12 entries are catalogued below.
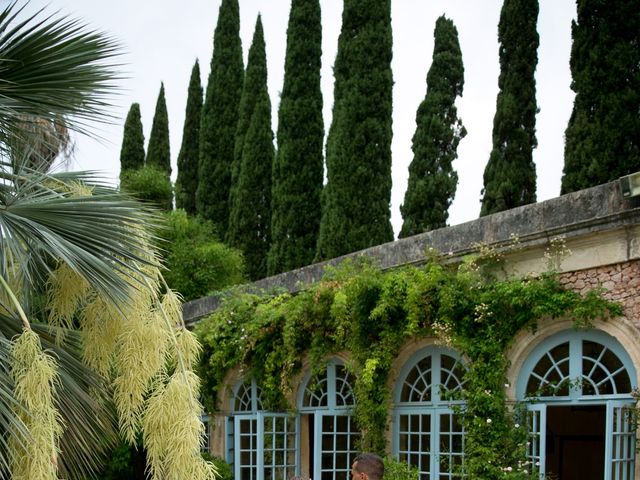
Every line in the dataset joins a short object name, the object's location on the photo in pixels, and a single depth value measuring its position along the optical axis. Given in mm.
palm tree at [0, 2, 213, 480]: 8336
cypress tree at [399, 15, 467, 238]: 19219
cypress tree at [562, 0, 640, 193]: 15414
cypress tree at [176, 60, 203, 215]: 28812
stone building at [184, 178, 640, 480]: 9375
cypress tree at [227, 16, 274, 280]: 24109
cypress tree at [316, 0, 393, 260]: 19219
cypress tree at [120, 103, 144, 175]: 31797
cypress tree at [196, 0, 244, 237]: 26406
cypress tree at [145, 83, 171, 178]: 31797
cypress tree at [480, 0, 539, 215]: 18234
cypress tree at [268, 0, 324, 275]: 21672
